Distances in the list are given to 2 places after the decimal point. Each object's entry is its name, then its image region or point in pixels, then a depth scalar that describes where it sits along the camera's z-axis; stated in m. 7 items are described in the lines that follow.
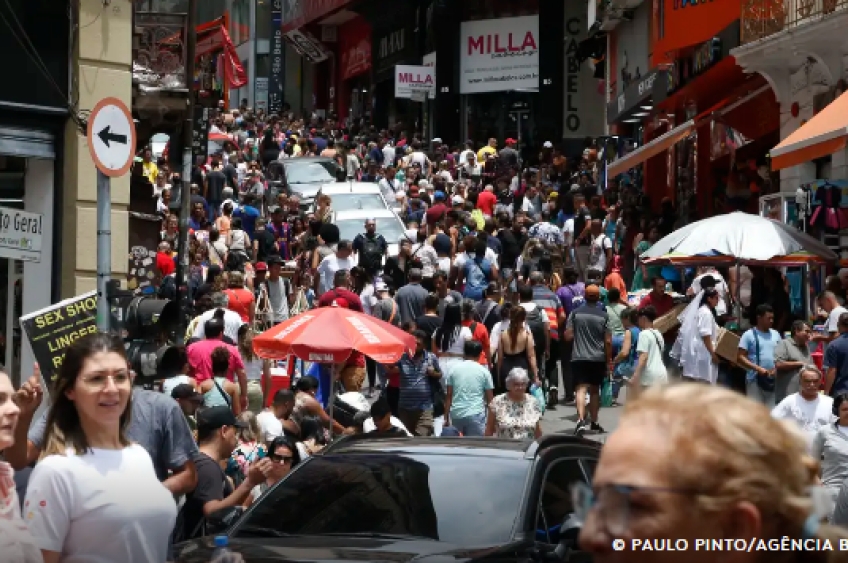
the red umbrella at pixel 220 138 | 43.74
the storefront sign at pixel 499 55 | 50.00
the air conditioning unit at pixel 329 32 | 68.62
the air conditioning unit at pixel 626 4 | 37.38
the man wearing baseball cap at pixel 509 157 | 38.81
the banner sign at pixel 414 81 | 49.94
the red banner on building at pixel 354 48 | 62.98
